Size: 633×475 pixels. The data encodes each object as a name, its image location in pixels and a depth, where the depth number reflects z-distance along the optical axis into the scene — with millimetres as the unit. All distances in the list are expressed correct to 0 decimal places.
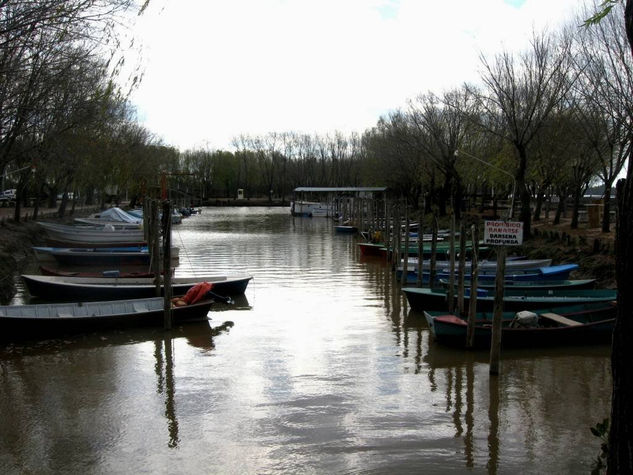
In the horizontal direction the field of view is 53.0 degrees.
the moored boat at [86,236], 31461
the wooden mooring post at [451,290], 15898
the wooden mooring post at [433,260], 19322
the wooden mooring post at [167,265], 14875
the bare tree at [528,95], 25734
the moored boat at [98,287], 18078
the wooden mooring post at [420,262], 20312
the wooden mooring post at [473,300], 12508
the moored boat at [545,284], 17562
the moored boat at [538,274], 19609
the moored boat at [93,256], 26781
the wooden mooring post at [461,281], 14328
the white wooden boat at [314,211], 74600
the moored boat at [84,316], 13703
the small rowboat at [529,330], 13031
